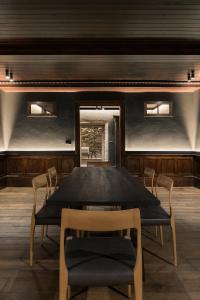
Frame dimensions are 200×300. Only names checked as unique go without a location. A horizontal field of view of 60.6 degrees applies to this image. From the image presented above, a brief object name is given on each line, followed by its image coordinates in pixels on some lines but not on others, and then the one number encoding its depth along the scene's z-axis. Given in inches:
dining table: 50.5
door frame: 190.1
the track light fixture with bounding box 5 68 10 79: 143.7
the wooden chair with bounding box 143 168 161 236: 90.1
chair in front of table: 37.2
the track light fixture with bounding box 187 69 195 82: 145.6
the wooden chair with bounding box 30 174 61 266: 64.9
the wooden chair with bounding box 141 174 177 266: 63.0
